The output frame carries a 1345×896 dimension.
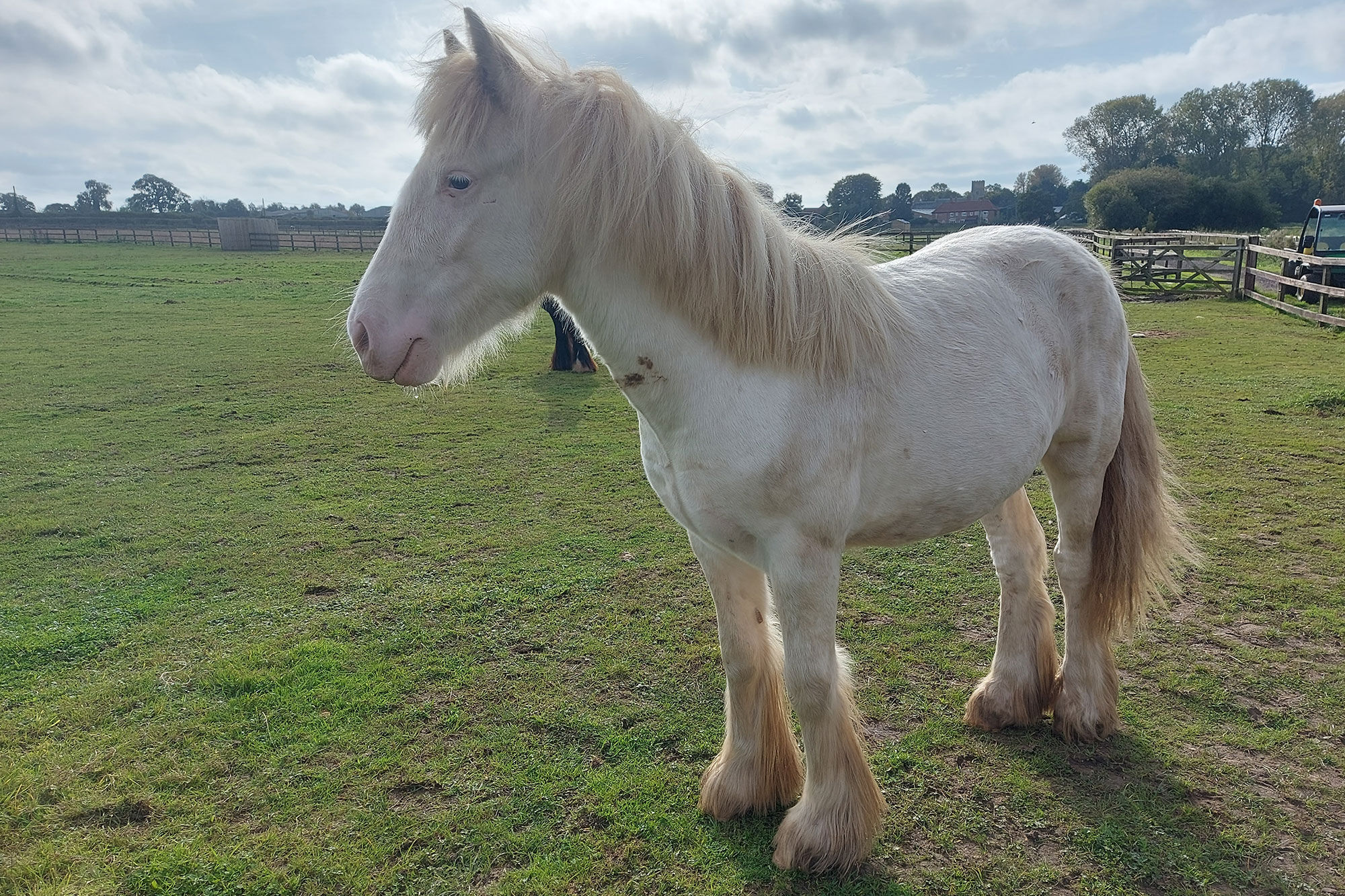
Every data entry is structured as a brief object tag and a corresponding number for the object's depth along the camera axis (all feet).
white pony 5.90
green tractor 51.16
